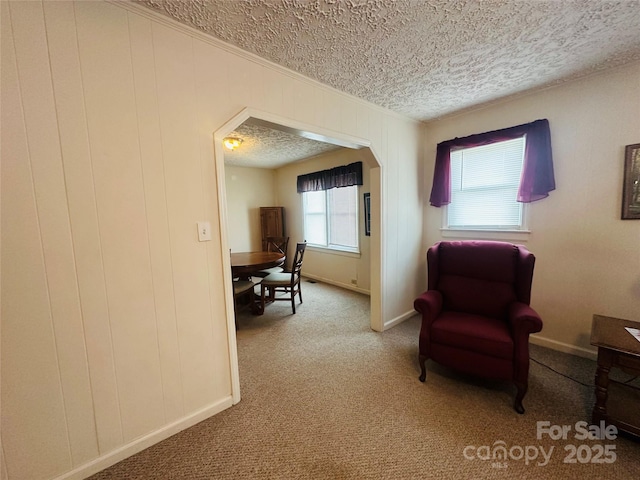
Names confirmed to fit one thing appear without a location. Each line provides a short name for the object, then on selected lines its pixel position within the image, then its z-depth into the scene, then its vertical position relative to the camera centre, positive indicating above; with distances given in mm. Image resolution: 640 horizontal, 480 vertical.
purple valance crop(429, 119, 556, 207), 2336 +523
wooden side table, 1401 -930
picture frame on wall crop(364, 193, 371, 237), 4068 +58
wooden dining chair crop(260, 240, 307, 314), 3518 -851
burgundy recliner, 1725 -801
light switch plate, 1618 -46
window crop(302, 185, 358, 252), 4473 +22
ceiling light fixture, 3136 +1031
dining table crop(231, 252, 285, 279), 3039 -518
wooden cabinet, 5559 -14
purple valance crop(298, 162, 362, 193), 4082 +736
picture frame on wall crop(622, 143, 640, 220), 1985 +188
